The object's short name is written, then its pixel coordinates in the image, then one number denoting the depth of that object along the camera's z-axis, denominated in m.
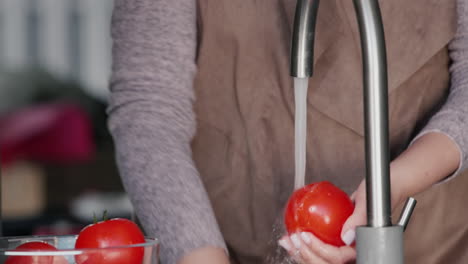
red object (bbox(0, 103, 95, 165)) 4.62
